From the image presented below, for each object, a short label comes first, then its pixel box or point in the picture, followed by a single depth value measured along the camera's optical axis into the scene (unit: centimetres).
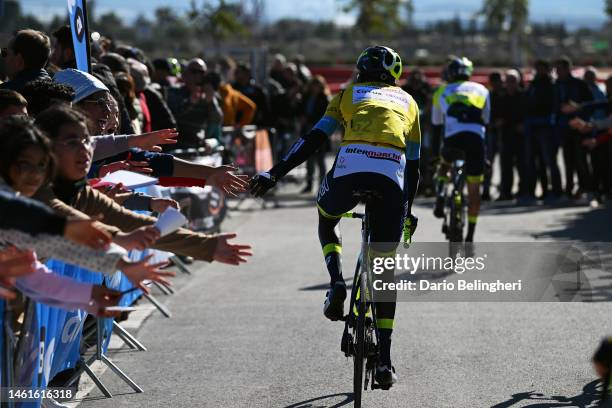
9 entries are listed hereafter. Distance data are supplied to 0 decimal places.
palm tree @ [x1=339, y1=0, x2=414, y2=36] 13374
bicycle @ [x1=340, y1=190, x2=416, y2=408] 1352
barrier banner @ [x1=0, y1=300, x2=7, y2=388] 1003
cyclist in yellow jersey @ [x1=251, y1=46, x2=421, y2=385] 1438
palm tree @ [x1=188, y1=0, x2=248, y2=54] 10496
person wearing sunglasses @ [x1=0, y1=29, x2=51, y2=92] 1776
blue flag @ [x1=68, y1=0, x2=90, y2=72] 1855
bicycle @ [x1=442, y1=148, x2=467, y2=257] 2542
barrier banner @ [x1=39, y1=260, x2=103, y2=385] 1190
